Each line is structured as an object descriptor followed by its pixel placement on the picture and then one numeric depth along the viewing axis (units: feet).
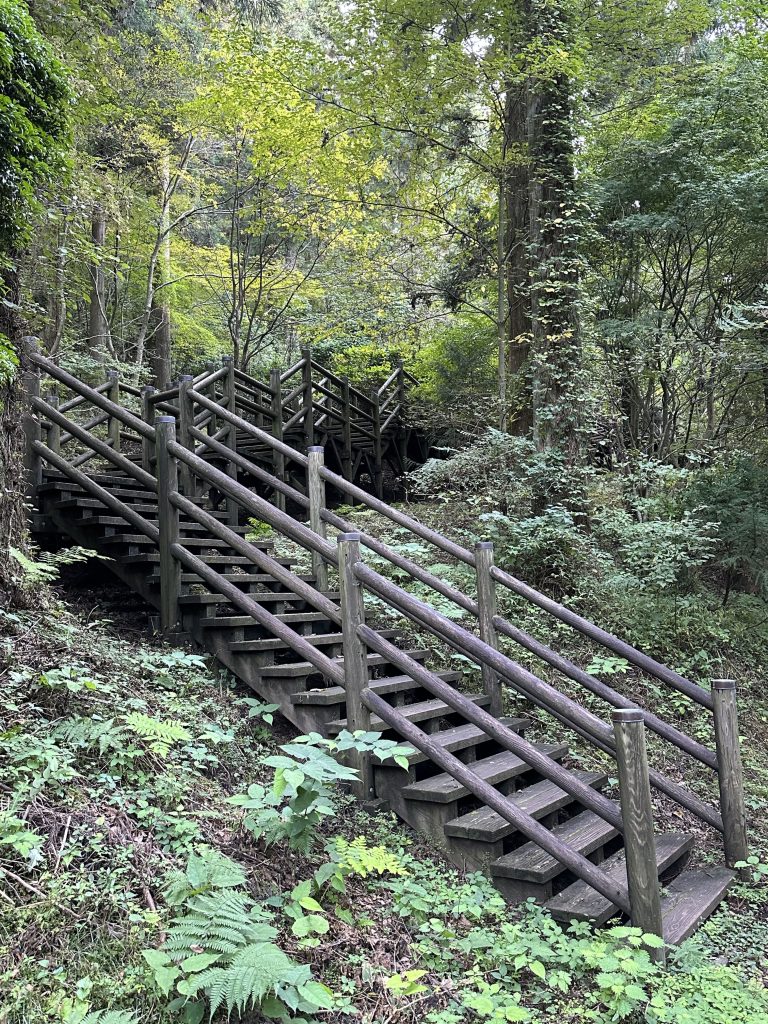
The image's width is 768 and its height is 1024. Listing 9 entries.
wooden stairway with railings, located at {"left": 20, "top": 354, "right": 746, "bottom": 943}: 11.52
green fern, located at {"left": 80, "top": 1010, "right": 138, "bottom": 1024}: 7.36
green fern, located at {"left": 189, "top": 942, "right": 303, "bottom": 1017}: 7.55
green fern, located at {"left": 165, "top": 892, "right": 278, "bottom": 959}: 8.16
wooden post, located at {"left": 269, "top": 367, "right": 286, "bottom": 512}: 33.51
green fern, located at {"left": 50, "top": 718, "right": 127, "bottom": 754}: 11.10
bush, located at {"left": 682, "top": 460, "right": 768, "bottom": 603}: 25.39
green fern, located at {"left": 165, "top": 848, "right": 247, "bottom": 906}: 9.02
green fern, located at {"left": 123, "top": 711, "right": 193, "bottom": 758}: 11.38
